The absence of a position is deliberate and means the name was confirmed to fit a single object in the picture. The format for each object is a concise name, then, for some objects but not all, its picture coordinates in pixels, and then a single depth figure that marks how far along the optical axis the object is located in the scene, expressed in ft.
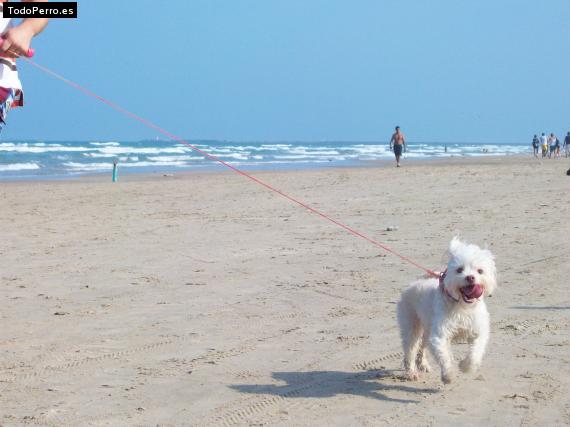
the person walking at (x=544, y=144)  160.45
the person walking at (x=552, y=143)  162.40
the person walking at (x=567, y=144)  162.30
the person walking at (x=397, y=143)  110.52
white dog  16.78
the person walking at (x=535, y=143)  174.09
